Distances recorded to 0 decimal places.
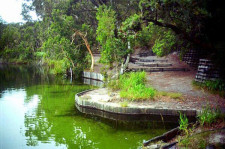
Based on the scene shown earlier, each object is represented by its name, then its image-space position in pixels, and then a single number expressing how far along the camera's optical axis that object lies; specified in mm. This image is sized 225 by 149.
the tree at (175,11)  7883
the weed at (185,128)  6494
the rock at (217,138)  5642
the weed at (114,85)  13320
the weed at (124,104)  10250
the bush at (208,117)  7012
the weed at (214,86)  10872
